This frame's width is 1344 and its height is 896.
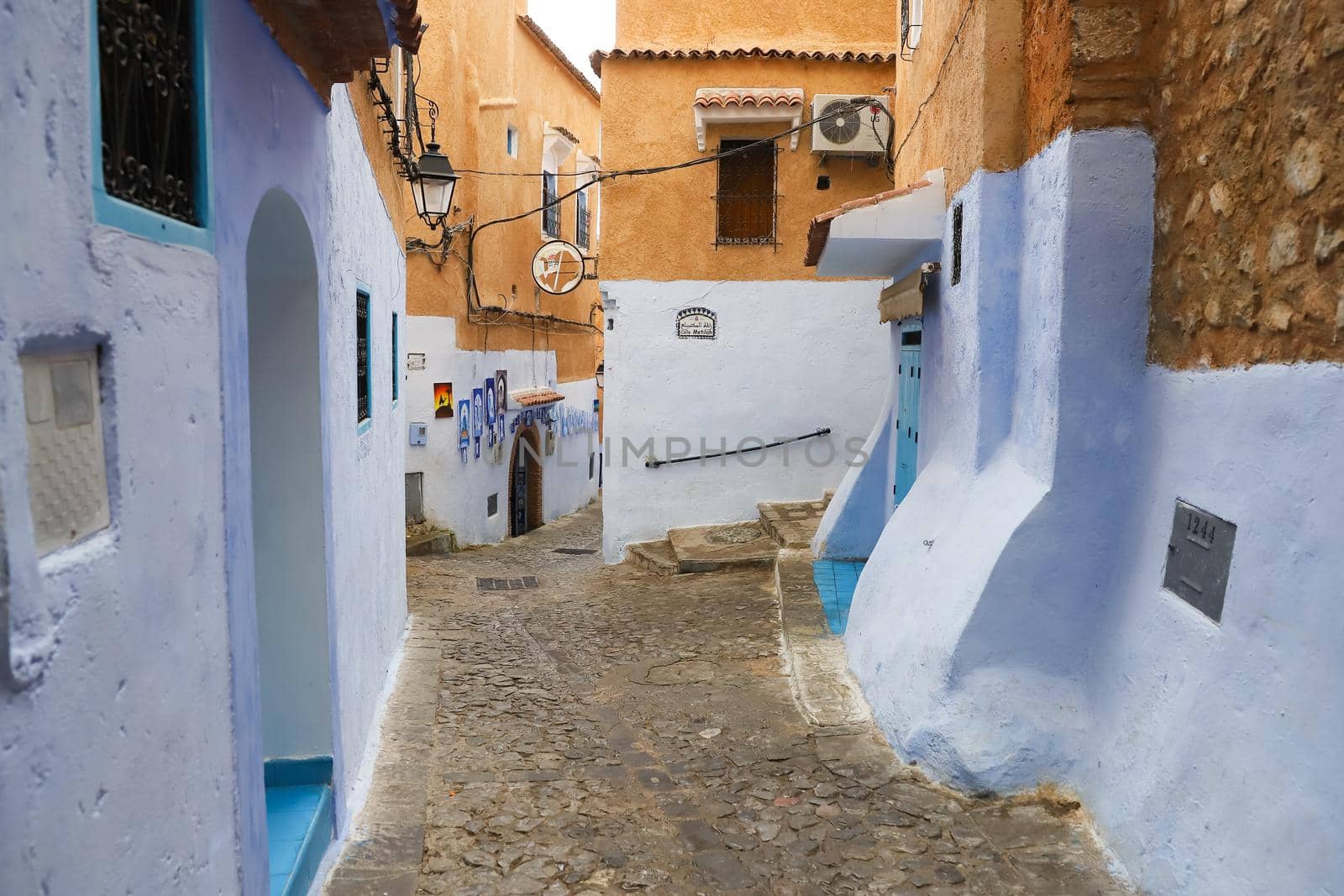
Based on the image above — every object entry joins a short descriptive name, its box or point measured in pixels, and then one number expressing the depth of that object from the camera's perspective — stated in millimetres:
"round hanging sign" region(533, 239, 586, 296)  13781
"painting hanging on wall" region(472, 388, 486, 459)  15898
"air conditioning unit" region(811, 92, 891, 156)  11617
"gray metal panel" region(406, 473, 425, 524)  14820
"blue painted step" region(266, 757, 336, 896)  3549
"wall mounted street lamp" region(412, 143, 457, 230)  8297
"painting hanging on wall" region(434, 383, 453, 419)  14844
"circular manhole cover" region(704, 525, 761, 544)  11602
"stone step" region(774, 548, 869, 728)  5906
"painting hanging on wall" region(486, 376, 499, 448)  16469
